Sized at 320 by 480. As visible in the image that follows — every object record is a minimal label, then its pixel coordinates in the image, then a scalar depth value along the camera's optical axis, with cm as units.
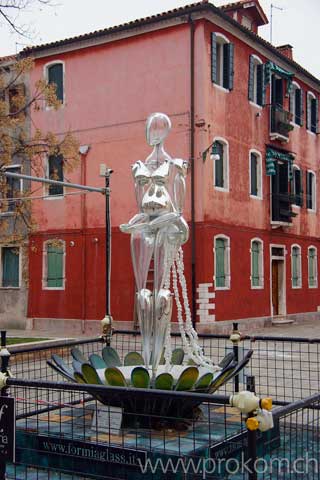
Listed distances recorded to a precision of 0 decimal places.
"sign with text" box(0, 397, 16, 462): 470
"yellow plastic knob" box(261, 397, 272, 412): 380
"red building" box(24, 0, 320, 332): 2356
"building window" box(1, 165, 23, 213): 2465
